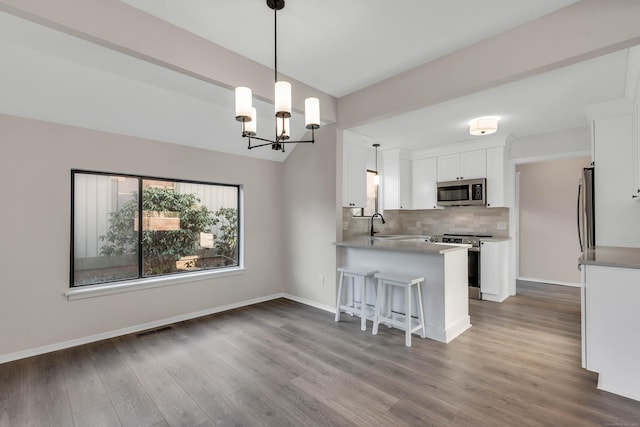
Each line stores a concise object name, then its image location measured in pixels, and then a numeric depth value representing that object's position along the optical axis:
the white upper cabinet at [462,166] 4.78
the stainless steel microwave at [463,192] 4.72
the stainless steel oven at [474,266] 4.52
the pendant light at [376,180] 5.60
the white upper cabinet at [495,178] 4.57
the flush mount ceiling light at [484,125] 3.71
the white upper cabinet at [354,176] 4.09
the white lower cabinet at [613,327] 1.95
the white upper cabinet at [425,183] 5.34
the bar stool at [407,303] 2.84
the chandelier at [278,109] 1.90
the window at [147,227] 3.05
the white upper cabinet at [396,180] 5.40
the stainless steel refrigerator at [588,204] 3.35
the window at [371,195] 5.48
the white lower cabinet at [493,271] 4.38
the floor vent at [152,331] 3.11
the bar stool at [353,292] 3.25
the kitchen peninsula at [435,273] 2.95
